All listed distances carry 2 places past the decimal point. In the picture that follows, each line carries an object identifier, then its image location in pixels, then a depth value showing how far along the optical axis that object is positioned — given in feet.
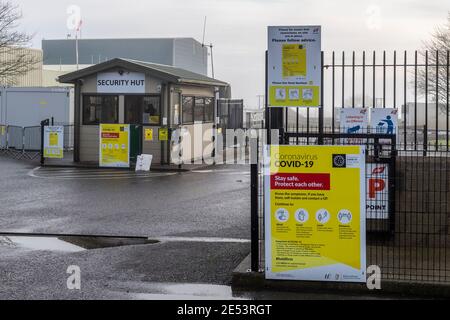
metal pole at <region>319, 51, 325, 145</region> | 26.92
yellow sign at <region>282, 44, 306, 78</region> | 27.04
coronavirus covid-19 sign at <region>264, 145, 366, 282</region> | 24.52
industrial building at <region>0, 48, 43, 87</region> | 124.47
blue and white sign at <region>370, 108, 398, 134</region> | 49.93
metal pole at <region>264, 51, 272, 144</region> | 26.94
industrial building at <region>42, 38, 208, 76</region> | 187.52
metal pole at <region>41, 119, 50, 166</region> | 82.84
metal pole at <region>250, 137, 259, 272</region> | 26.04
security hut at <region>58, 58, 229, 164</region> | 79.51
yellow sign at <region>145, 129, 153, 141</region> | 80.07
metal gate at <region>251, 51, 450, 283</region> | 28.53
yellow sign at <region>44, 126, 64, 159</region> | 83.10
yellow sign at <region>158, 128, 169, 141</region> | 78.38
